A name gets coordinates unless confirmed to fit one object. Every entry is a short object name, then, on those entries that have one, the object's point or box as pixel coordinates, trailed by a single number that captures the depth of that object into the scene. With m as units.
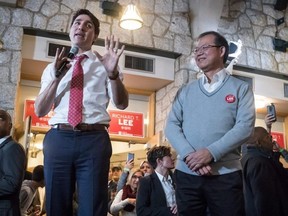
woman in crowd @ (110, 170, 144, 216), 2.81
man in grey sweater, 1.44
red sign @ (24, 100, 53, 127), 4.01
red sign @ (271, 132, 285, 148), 4.98
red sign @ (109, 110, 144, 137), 4.35
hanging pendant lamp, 3.76
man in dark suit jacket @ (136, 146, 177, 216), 2.32
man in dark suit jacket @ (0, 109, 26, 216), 1.94
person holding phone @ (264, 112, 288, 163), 2.20
